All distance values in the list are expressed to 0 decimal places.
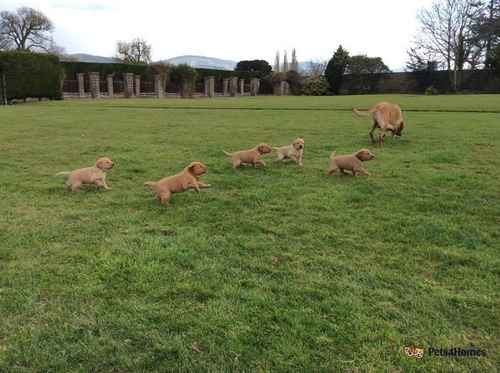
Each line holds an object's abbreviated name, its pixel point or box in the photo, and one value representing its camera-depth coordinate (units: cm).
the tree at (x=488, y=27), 4614
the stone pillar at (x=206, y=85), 4766
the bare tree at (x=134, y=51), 6097
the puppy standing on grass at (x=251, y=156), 616
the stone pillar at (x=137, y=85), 4231
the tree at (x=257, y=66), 6034
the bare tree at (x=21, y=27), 5028
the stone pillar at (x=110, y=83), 4003
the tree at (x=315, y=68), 5799
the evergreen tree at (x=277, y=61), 10627
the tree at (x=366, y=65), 4953
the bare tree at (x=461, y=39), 4697
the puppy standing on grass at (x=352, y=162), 552
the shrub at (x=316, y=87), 4966
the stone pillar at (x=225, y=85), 5112
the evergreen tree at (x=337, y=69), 5006
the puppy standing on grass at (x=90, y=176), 506
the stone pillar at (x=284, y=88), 5496
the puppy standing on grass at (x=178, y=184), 454
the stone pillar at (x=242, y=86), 5375
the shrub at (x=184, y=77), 4472
